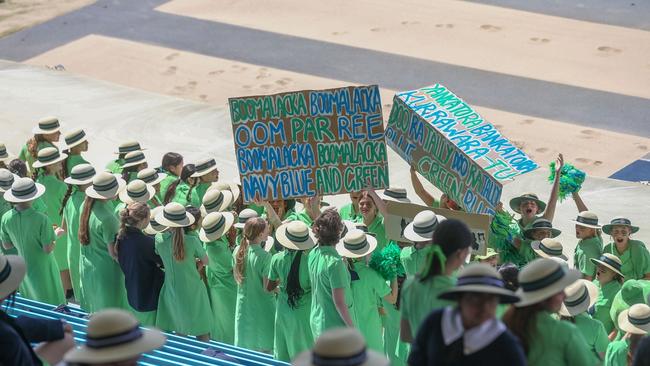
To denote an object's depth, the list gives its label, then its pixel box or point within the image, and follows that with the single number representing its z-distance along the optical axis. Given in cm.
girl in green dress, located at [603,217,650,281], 1770
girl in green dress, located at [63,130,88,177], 2122
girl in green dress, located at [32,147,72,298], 2025
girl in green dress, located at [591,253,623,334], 1637
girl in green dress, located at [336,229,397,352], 1545
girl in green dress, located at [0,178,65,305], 1741
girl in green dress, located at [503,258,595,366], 981
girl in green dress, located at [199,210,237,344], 1672
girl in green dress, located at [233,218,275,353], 1614
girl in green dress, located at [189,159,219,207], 1998
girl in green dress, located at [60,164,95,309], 1861
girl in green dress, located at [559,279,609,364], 1372
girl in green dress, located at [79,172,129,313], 1739
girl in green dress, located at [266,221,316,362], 1549
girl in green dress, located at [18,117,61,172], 2217
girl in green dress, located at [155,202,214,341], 1655
